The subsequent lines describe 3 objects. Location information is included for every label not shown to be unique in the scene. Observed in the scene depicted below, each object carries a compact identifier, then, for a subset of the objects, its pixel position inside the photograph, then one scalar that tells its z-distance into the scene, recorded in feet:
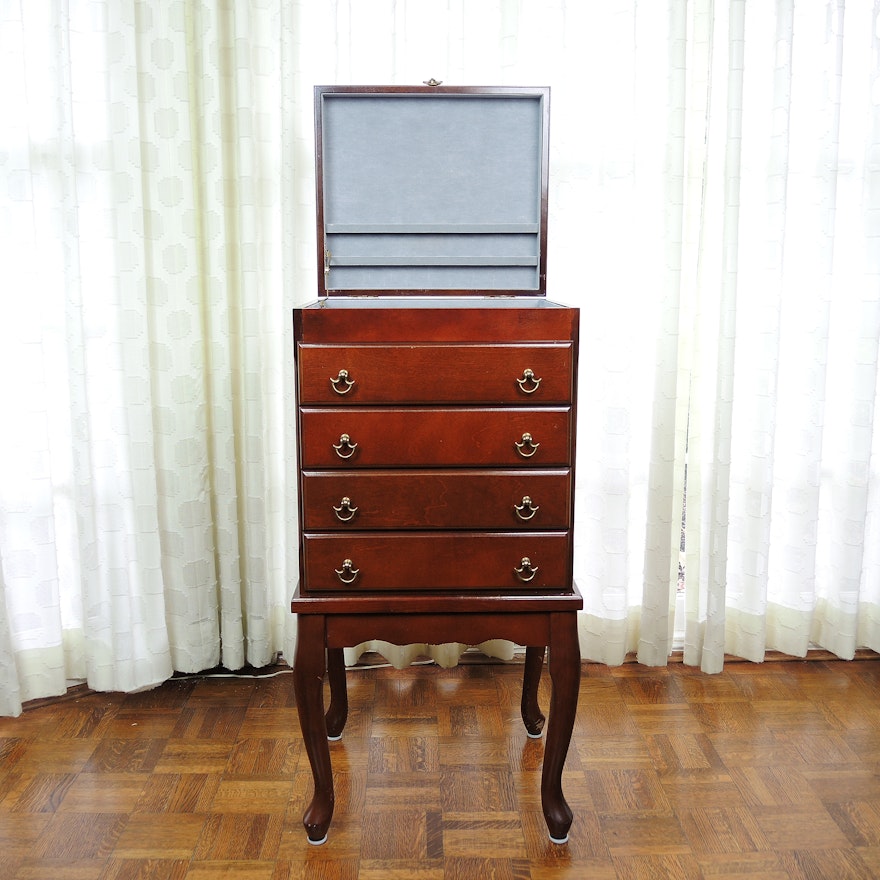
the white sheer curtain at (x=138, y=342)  8.07
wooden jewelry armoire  6.14
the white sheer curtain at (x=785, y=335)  8.65
